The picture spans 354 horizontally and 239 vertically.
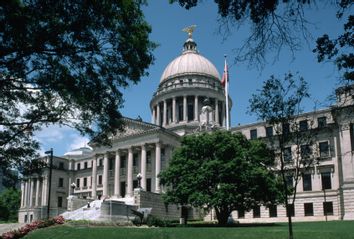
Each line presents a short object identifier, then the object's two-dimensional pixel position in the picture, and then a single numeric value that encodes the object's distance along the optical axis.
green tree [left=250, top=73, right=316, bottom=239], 25.09
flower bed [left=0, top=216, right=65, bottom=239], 33.72
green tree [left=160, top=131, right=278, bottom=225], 43.93
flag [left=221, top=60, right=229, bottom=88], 65.91
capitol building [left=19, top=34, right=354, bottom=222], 60.64
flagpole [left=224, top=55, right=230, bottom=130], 66.44
